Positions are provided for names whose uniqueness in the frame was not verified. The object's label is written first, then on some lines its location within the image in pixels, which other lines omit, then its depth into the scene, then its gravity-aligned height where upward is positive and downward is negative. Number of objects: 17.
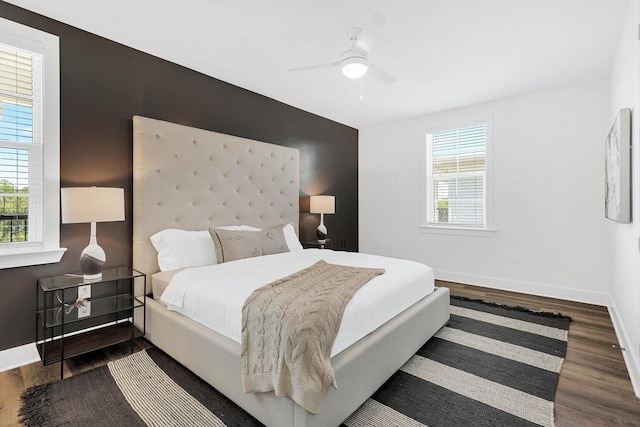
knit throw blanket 1.43 -0.62
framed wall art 2.23 +0.36
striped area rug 1.68 -1.09
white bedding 1.82 -0.53
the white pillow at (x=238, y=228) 3.31 -0.16
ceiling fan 2.10 +1.21
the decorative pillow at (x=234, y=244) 2.84 -0.30
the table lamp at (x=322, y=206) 4.50 +0.10
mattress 2.49 -0.56
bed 1.63 -0.10
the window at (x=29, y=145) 2.24 +0.49
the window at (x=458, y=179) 4.44 +0.53
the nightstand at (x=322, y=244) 4.44 -0.45
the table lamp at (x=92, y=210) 2.17 +0.01
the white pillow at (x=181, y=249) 2.73 -0.33
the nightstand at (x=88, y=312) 2.23 -0.78
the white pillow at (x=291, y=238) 3.62 -0.30
